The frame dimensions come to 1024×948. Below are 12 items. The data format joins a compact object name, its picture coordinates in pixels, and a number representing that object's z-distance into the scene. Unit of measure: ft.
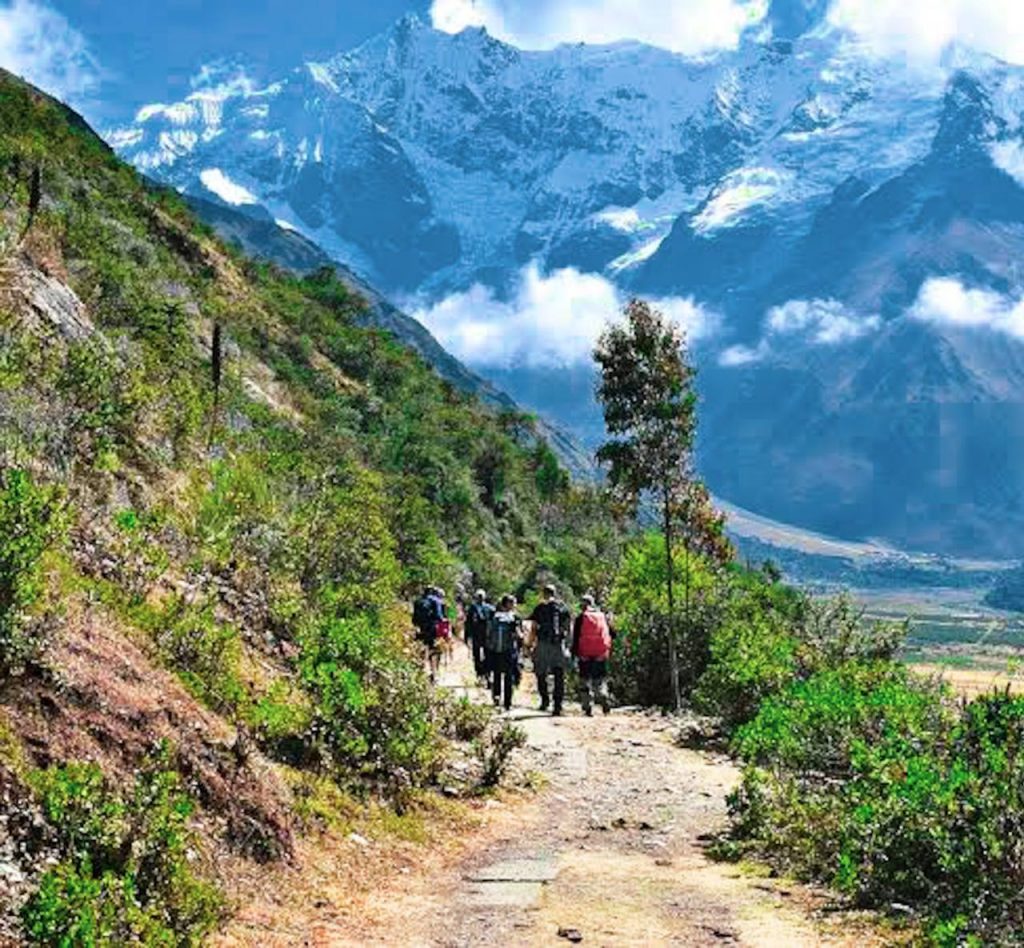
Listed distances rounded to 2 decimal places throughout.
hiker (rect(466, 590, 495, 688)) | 77.25
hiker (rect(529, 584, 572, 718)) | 68.39
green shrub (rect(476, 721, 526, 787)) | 43.98
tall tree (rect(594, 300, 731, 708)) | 85.46
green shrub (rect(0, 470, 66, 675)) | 27.14
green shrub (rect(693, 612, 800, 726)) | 64.34
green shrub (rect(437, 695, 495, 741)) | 49.42
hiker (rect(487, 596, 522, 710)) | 68.49
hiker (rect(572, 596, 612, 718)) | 68.69
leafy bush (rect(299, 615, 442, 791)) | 37.63
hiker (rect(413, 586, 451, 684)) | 73.00
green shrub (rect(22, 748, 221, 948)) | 22.77
